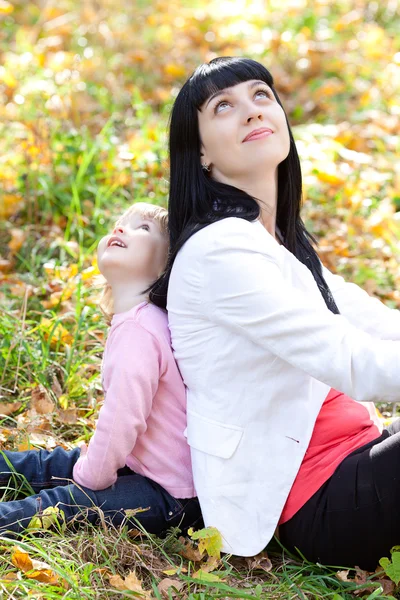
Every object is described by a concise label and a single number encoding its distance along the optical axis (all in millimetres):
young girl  4056
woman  3541
